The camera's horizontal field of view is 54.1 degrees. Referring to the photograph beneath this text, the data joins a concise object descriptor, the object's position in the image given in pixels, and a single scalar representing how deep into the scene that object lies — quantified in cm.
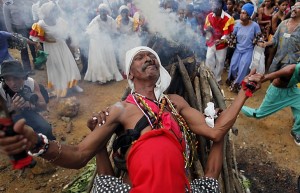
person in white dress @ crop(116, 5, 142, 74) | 587
